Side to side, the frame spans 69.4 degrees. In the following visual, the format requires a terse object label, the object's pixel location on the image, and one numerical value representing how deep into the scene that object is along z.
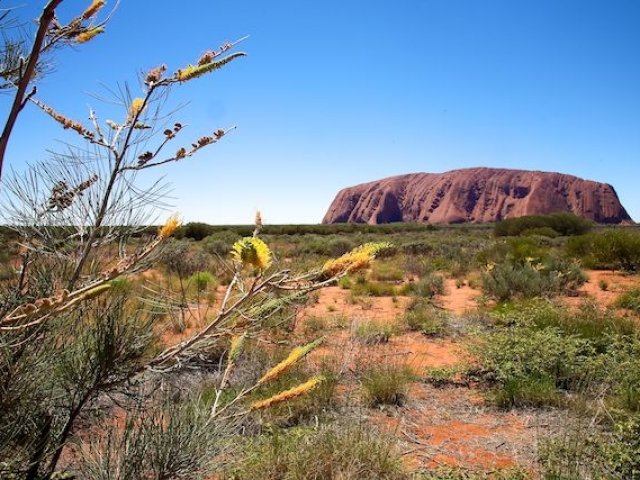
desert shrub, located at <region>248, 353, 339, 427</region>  4.16
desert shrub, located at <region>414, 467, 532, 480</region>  3.08
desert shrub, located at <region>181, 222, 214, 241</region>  30.50
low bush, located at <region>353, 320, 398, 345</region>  6.55
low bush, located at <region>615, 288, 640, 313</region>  8.72
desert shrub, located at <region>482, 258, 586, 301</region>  10.52
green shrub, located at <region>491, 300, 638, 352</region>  6.28
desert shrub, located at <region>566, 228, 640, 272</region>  15.16
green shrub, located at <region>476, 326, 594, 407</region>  4.66
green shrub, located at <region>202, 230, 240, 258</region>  18.22
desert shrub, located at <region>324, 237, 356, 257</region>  21.06
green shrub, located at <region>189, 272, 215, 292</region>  10.44
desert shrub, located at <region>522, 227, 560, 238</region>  29.34
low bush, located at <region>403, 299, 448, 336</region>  7.78
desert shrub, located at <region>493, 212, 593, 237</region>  34.84
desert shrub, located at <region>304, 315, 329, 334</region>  7.70
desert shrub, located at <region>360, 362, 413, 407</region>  4.62
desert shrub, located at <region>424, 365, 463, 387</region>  5.43
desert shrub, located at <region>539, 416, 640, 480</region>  2.89
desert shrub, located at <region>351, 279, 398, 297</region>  12.06
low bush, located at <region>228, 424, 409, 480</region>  2.95
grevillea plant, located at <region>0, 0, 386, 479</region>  1.67
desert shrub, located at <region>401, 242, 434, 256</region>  22.05
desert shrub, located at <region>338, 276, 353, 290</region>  13.23
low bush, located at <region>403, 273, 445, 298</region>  11.67
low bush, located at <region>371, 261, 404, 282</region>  14.68
